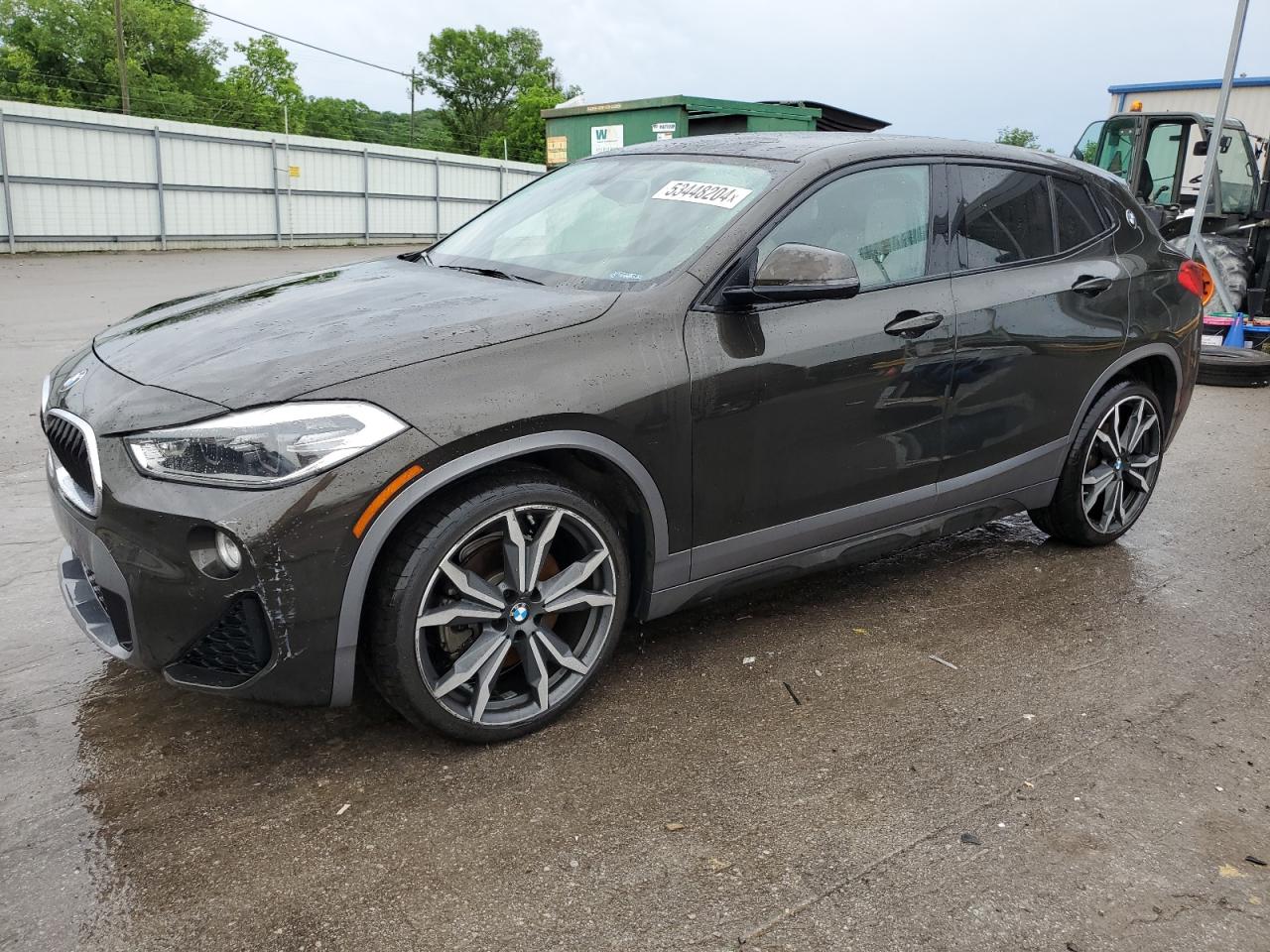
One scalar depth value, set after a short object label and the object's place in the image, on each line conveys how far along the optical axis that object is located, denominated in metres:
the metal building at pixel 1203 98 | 15.29
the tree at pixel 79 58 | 60.88
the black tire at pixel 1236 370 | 9.16
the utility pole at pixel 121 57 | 45.68
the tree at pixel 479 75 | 87.38
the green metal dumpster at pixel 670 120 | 14.70
